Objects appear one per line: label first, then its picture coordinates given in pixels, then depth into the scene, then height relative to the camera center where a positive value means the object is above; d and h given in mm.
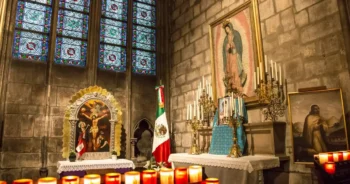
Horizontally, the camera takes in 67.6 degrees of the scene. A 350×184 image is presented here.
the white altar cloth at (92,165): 4562 -550
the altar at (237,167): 3322 -467
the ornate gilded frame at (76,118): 4992 +313
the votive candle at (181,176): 2201 -363
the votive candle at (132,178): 2107 -357
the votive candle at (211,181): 1942 -365
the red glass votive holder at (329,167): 2088 -300
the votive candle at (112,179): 2084 -358
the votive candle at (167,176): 2178 -362
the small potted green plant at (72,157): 4820 -410
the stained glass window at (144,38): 6805 +2533
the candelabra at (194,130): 4637 +38
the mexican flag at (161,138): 5609 -115
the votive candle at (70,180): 2014 -350
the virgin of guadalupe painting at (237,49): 4359 +1481
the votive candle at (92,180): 1998 -347
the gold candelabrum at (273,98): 3787 +469
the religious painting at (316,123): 3096 +82
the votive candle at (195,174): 2189 -350
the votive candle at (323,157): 2418 -257
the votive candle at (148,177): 2143 -358
